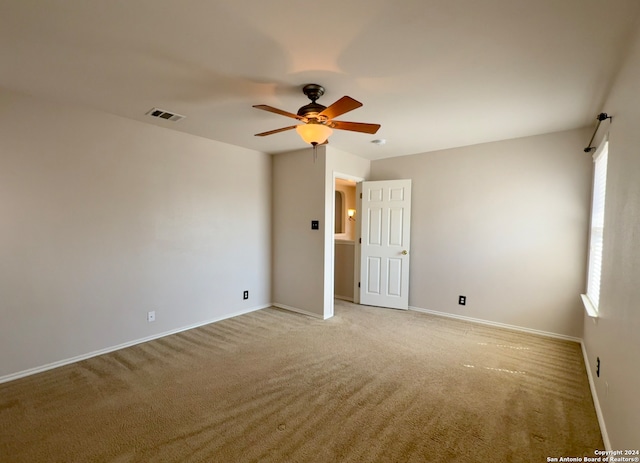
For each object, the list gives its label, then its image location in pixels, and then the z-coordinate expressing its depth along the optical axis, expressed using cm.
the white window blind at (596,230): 264
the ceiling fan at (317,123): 230
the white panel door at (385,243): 466
